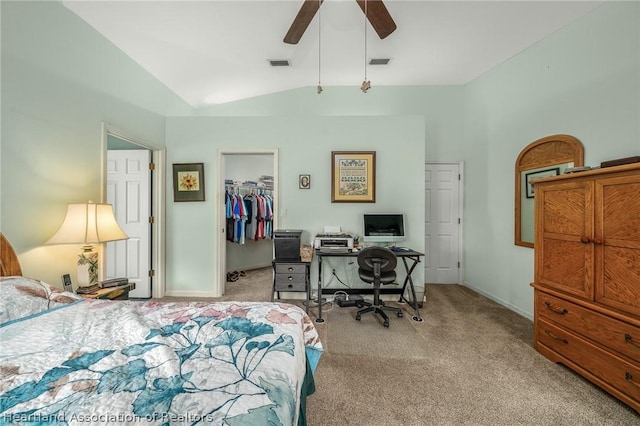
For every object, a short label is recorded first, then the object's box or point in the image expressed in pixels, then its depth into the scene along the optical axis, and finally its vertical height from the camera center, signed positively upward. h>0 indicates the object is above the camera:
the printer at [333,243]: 3.02 -0.37
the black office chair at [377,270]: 2.59 -0.63
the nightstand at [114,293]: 1.93 -0.66
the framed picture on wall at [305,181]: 3.37 +0.44
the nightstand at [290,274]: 2.92 -0.73
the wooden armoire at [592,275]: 1.48 -0.43
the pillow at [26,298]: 1.15 -0.44
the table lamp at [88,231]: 1.86 -0.15
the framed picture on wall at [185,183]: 3.37 +0.41
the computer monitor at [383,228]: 3.19 -0.20
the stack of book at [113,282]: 2.13 -0.62
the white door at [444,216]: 3.91 -0.05
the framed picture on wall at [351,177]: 3.35 +0.49
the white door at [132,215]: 3.17 -0.03
